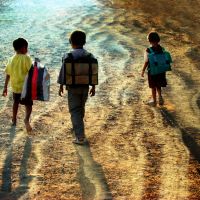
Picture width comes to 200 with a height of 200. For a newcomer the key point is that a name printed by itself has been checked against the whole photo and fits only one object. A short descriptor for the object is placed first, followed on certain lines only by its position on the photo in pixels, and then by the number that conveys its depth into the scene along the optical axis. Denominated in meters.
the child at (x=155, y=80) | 18.81
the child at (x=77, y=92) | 14.72
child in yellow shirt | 15.50
